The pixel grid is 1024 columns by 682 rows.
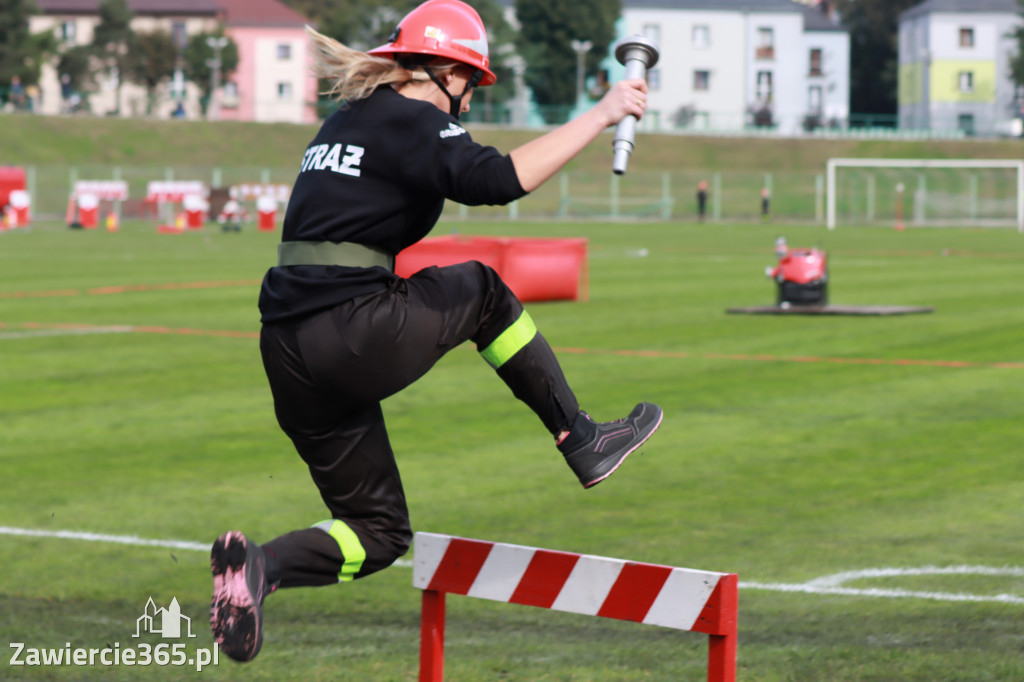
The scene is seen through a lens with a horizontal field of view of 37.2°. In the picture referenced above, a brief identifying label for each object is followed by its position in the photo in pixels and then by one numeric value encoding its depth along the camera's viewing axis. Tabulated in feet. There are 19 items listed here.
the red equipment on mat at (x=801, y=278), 67.92
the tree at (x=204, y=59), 324.19
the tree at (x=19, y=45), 294.66
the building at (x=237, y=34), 354.33
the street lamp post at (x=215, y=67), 318.04
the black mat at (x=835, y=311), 67.87
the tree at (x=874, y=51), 405.18
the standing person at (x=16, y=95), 272.51
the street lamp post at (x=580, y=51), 306.02
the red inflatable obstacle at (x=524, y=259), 68.44
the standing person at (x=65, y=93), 307.58
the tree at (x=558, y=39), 330.54
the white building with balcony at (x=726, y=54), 364.17
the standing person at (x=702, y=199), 223.30
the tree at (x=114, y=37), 327.88
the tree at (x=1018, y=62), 345.92
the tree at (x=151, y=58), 323.78
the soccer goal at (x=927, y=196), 220.43
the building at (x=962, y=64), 373.81
